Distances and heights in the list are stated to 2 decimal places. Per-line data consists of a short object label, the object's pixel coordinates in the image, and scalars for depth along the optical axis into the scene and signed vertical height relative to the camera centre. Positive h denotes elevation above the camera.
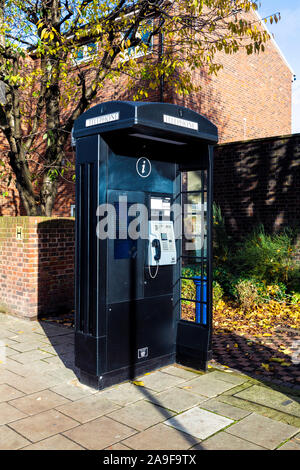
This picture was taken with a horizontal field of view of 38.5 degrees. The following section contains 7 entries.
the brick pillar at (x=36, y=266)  8.30 -0.64
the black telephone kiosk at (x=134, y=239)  4.86 -0.06
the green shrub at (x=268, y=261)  9.61 -0.64
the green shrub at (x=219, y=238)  10.98 -0.12
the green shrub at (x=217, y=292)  9.25 -1.28
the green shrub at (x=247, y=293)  8.72 -1.23
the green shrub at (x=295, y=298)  9.12 -1.37
